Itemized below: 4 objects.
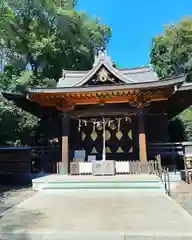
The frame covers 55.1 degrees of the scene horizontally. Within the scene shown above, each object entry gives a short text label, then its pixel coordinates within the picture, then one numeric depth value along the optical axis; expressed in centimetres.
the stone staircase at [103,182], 625
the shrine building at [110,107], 771
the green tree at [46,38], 1618
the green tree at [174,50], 2208
